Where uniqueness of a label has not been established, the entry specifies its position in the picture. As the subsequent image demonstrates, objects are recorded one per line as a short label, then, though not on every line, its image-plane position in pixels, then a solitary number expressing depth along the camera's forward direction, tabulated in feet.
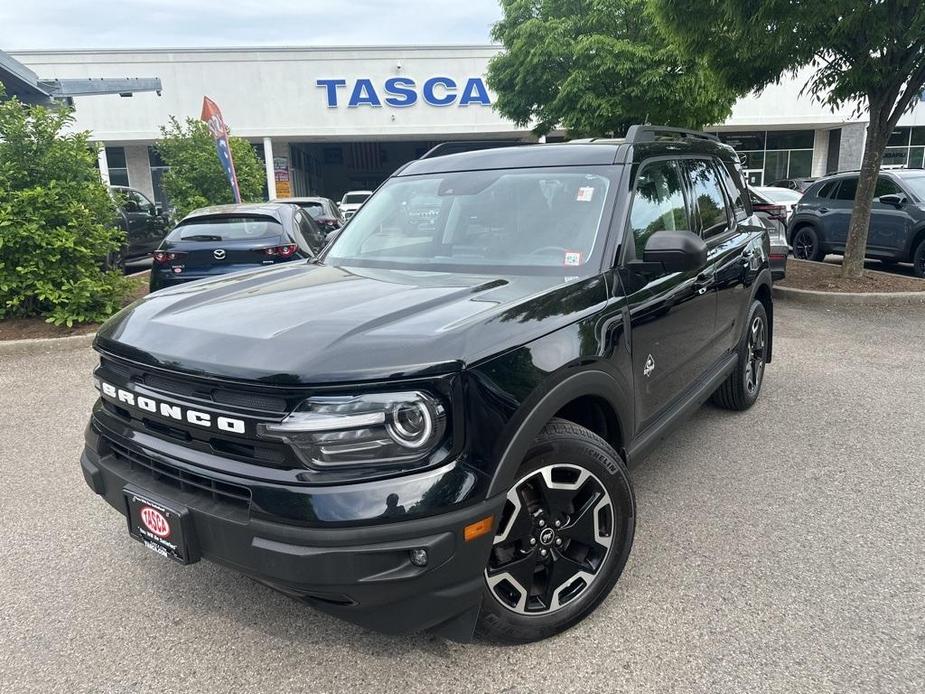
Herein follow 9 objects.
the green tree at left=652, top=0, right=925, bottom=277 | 26.25
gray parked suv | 34.12
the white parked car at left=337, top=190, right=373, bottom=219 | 75.53
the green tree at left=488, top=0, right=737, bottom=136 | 48.88
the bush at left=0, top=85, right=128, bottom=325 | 24.58
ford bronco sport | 6.56
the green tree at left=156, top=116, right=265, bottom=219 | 52.19
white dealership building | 89.97
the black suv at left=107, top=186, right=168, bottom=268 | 41.91
